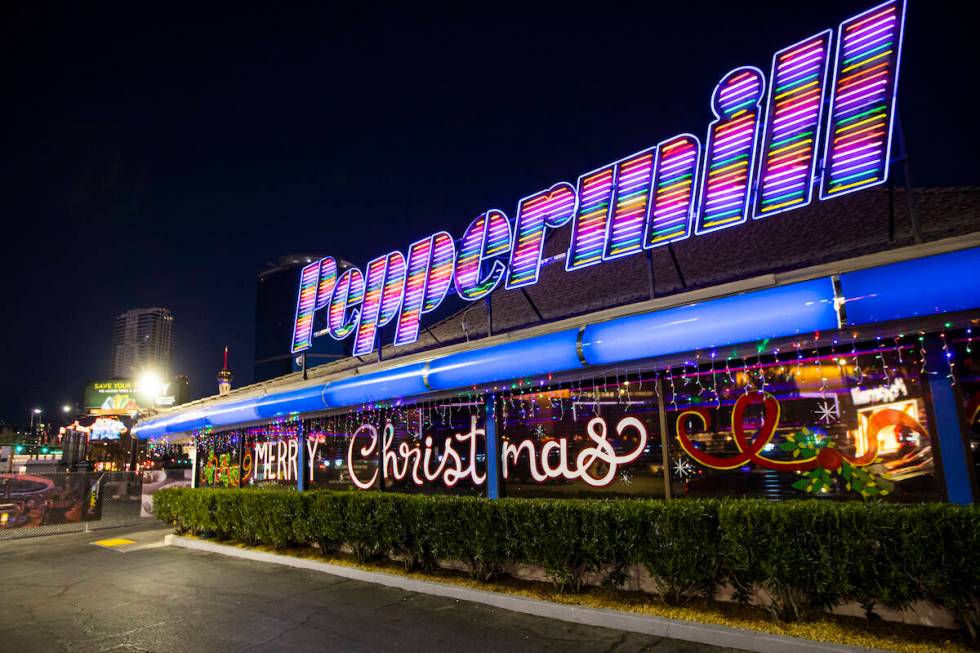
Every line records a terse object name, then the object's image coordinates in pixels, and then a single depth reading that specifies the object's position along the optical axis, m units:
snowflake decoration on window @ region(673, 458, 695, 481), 7.27
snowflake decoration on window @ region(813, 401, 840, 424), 6.42
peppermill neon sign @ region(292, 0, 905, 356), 6.66
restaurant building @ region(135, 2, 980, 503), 5.87
